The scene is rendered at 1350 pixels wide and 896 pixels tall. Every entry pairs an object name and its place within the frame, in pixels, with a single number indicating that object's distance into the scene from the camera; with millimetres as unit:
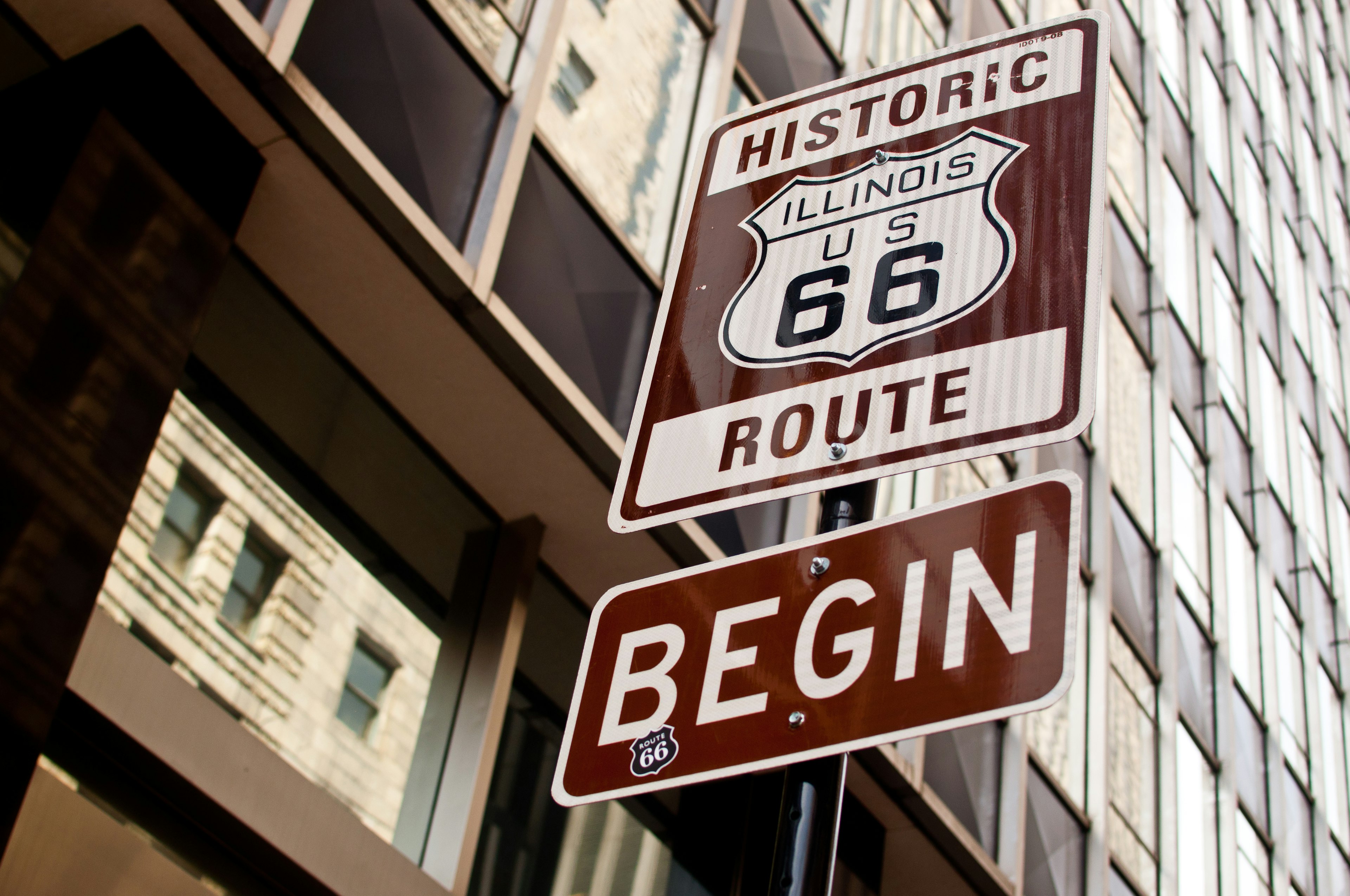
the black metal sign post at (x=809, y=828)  2615
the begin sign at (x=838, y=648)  2686
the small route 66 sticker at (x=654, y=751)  2840
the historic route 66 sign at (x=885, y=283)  3234
